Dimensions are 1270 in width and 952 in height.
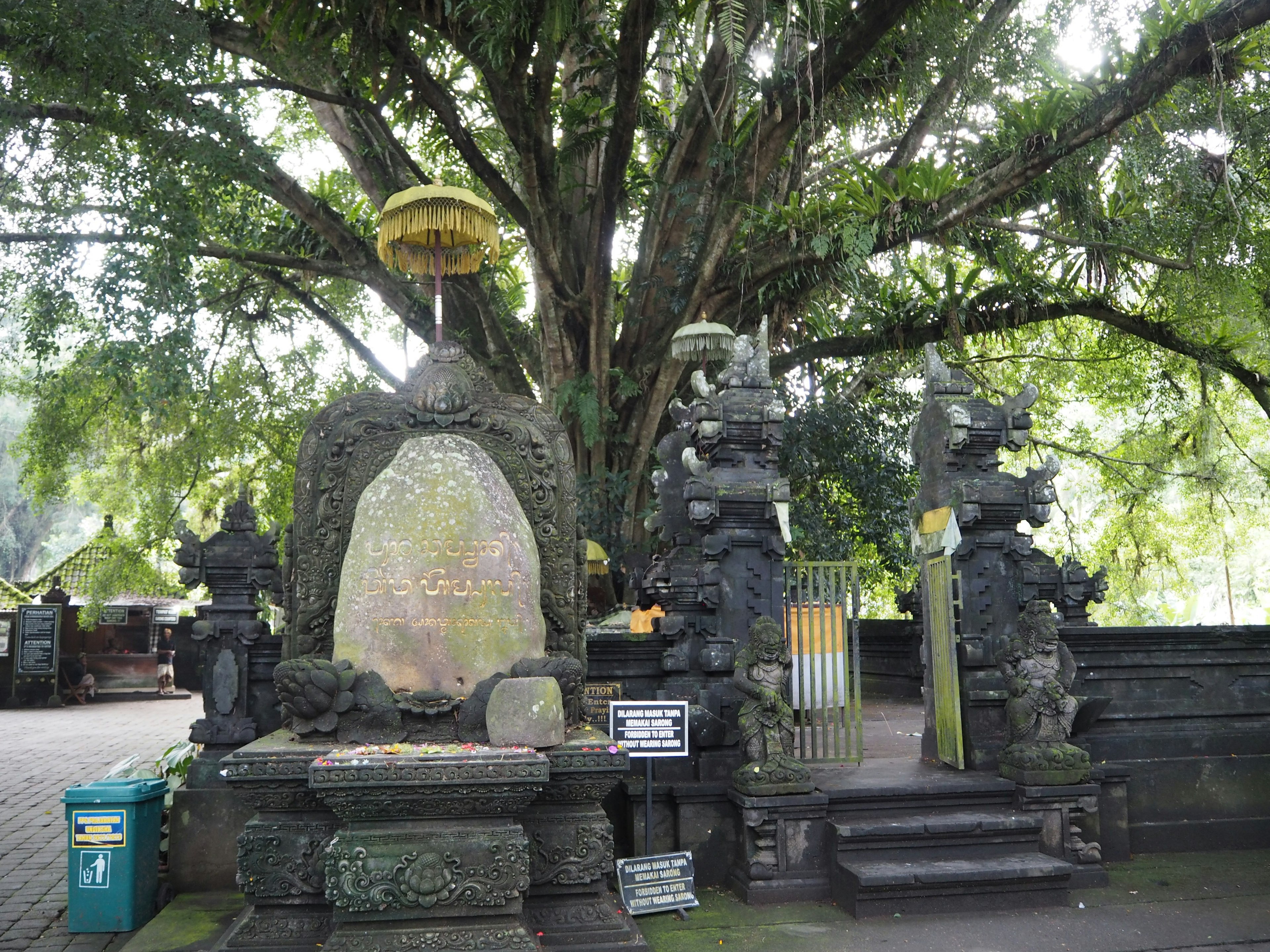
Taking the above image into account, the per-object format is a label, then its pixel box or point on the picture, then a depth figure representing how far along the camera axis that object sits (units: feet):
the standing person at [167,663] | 64.90
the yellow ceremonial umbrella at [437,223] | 27.81
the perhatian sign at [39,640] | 59.00
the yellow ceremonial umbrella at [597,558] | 38.09
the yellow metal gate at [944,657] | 23.26
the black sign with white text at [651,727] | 19.31
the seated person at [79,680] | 61.87
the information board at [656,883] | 18.90
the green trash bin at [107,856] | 18.49
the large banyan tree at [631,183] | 26.43
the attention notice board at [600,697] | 21.47
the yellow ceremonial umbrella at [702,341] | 34.76
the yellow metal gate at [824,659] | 22.57
